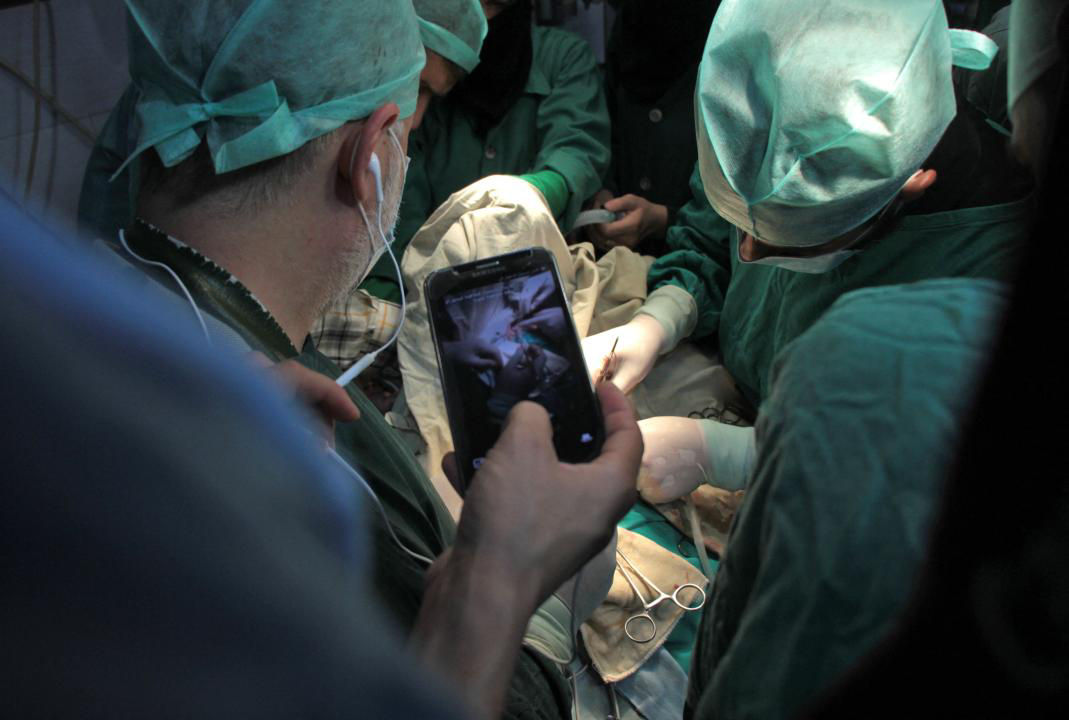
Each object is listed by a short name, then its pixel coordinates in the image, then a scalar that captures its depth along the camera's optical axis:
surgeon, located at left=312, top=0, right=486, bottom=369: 1.28
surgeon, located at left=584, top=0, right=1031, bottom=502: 0.84
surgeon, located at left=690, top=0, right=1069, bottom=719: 0.26
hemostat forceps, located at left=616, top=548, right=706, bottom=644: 0.98
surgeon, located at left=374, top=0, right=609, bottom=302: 1.73
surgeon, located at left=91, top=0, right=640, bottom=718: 0.75
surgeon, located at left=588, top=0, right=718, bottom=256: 1.72
